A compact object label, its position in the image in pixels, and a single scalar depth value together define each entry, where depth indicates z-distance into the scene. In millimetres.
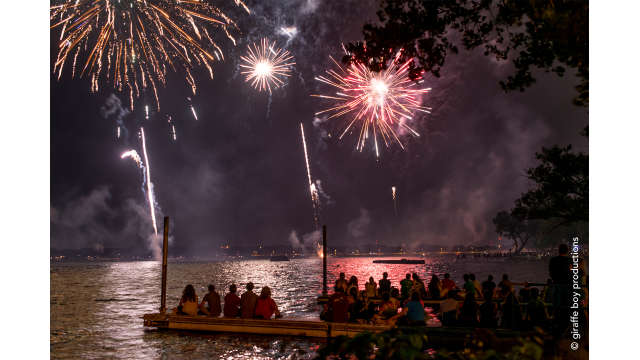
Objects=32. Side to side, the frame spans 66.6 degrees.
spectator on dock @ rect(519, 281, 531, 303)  15255
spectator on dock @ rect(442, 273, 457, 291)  20938
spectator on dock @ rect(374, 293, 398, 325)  15055
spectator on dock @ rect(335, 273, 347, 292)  19444
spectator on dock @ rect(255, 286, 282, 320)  17453
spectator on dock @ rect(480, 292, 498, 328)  13244
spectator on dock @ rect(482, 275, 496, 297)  16094
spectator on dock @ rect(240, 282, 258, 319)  17734
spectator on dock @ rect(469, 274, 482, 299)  18598
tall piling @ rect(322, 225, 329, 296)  31498
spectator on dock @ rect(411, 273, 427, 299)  20555
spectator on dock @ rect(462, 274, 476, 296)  17034
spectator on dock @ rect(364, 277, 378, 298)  20391
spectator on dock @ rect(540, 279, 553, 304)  12180
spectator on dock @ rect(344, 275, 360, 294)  18953
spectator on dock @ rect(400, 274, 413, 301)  20297
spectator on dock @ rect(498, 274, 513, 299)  15789
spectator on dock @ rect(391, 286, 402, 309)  18656
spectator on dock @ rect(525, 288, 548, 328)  12258
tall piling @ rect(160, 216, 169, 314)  22355
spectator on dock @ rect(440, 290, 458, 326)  13867
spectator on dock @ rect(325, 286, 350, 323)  16078
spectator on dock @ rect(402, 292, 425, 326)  11719
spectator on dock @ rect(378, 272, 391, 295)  20922
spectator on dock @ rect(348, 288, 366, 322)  16672
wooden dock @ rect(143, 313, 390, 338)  15679
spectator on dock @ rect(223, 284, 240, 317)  18141
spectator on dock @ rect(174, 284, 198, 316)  19156
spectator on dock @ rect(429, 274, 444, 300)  21014
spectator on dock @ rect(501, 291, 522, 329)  12992
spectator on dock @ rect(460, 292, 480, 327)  13289
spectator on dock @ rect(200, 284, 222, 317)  18619
